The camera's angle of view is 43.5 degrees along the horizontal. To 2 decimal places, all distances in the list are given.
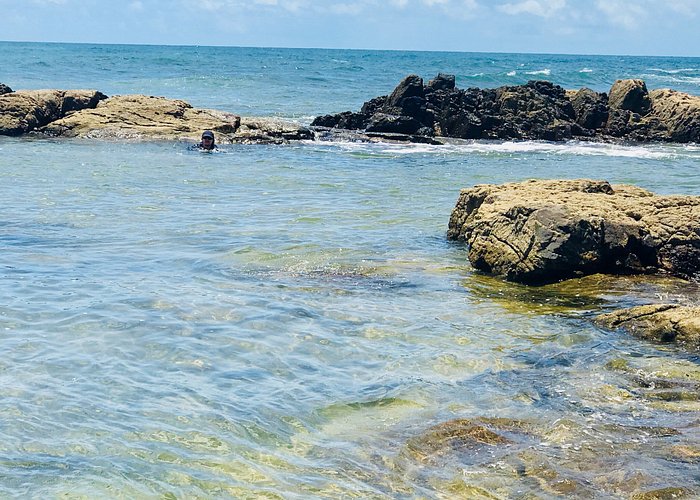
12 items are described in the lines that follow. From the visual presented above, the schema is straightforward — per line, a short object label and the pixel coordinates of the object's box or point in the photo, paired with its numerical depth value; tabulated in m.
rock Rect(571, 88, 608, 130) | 35.44
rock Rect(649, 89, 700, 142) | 33.75
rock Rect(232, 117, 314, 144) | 29.84
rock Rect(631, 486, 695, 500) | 5.70
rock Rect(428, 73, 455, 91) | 37.66
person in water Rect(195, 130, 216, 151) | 26.42
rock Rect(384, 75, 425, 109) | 35.25
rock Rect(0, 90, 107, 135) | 29.64
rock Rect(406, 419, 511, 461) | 6.53
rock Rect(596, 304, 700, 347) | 9.02
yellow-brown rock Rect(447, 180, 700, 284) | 11.57
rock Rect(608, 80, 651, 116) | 36.59
